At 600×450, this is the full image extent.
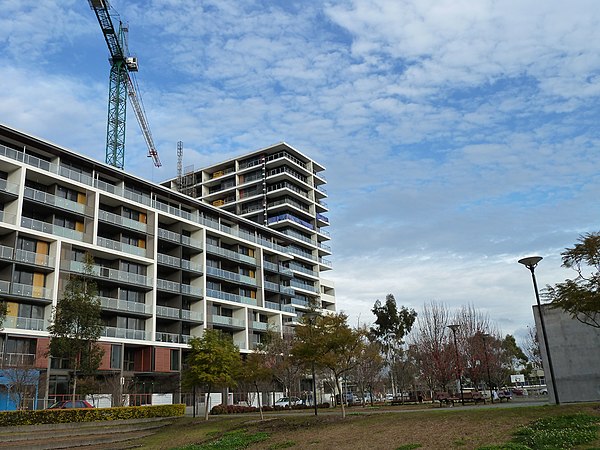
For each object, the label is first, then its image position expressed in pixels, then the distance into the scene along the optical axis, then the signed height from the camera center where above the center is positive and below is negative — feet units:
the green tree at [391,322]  277.44 +27.09
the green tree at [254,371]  139.95 +3.35
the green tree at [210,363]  132.98 +5.56
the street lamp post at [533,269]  75.56 +13.89
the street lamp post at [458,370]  126.11 +0.66
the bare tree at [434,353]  151.84 +6.43
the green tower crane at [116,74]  245.04 +151.42
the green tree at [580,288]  65.57 +9.46
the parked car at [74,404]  120.11 -2.15
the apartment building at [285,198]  292.40 +101.04
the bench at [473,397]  126.72 -5.84
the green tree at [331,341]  99.81 +6.93
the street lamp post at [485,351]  162.88 +6.01
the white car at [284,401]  200.34 -6.79
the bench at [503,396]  145.38 -7.15
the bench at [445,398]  118.83 -5.56
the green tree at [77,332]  120.06 +13.68
